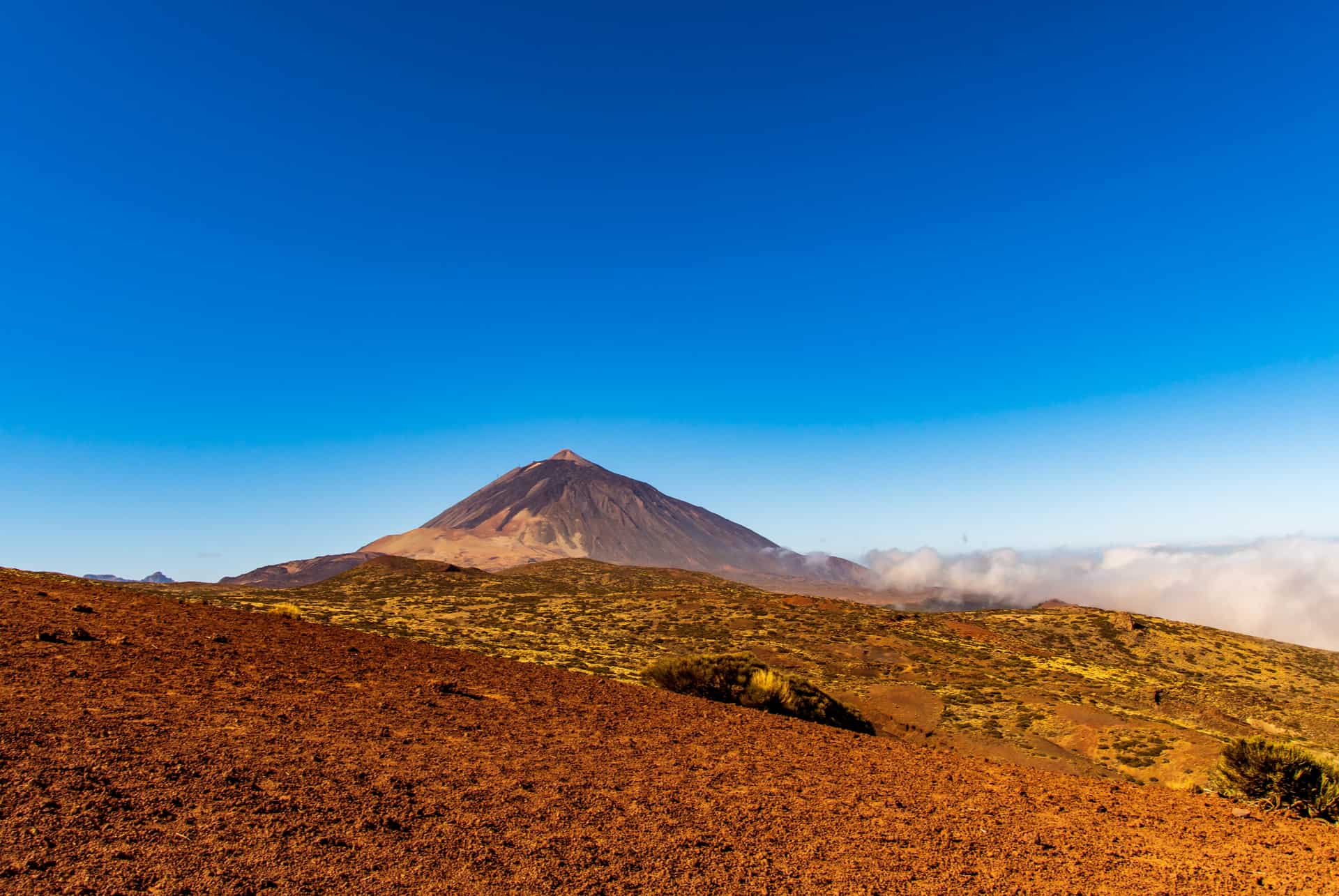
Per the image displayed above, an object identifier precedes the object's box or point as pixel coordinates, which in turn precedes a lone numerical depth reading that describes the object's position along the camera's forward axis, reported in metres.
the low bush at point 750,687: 17.09
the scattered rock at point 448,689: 14.15
